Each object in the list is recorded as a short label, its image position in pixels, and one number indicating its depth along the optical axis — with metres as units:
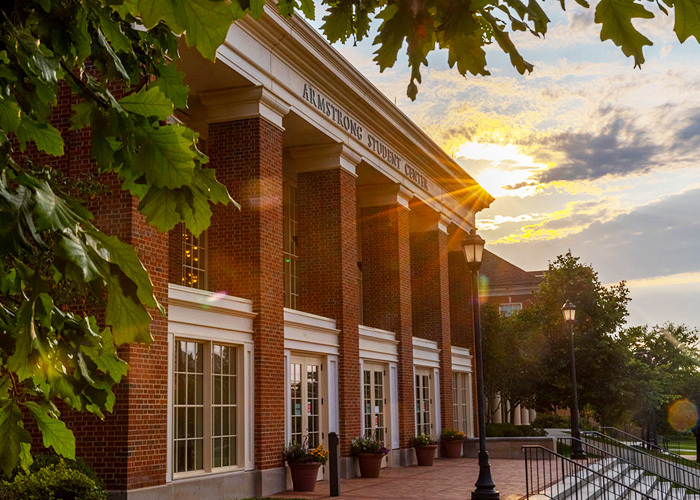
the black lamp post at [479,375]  17.17
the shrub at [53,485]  12.56
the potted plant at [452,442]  30.30
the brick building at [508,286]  61.56
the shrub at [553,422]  51.00
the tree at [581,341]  37.88
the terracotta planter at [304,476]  18.69
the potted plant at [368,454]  22.53
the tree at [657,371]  38.06
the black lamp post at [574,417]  27.19
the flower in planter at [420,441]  26.98
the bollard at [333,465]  17.84
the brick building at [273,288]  15.16
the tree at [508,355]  39.31
